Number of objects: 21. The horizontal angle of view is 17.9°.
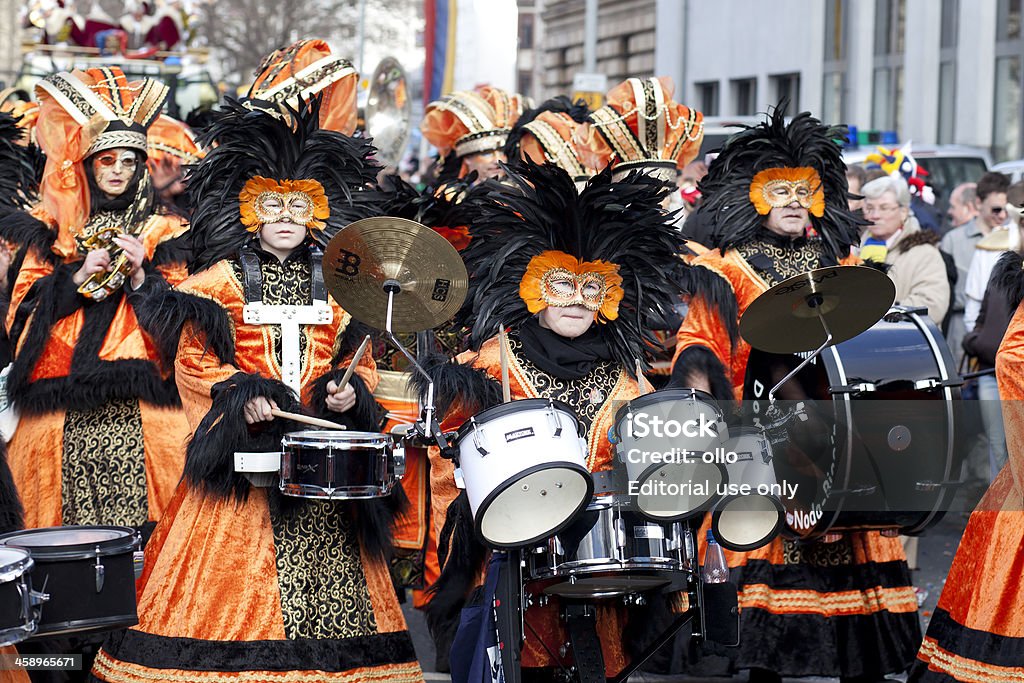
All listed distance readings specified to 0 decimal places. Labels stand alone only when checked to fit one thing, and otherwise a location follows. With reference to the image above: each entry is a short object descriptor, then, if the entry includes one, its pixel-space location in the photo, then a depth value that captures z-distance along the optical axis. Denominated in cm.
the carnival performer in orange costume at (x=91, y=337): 1266
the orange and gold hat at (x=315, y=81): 1279
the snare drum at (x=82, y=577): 847
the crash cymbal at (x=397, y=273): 927
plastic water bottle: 960
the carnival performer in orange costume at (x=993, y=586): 954
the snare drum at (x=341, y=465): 977
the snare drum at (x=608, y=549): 888
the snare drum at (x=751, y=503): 941
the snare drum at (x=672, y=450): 902
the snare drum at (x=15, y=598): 756
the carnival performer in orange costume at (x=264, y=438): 1023
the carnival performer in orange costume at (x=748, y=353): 1222
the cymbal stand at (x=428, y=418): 912
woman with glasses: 1704
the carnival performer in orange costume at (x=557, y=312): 998
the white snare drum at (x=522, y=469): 858
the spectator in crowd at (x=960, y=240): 1934
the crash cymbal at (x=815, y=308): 1042
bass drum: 1100
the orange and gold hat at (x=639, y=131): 1518
